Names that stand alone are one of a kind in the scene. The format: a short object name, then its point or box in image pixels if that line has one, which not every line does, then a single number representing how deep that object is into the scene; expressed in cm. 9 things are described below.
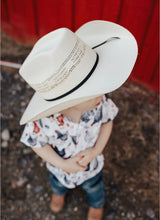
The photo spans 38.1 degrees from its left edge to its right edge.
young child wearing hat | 98
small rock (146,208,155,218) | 194
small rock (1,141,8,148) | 224
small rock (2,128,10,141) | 227
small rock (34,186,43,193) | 207
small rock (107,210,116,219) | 195
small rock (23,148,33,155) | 222
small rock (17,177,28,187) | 208
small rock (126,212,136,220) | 194
